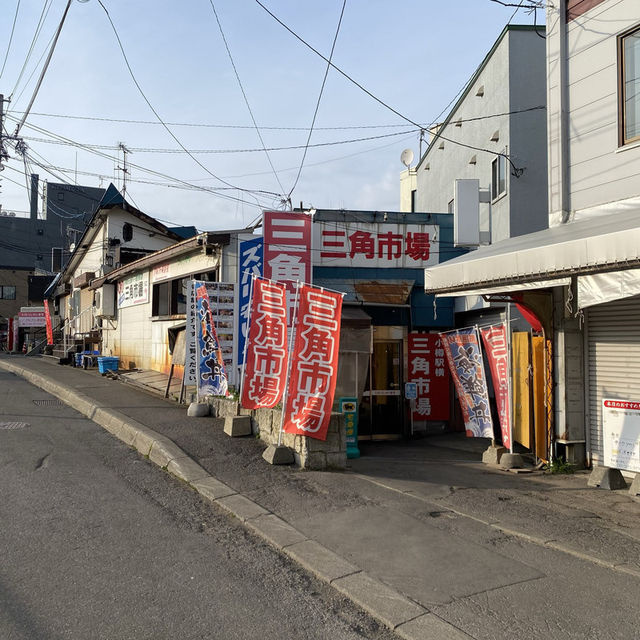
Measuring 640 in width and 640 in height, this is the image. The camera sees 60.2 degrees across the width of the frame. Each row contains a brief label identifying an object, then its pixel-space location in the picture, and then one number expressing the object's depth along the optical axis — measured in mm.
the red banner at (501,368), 9172
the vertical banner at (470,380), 9578
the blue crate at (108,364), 18641
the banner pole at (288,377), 7691
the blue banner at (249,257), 12758
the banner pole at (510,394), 9096
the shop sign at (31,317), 38344
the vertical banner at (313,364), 7609
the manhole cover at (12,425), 9859
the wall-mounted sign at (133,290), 18438
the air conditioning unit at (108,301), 21953
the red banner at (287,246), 12875
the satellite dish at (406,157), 24578
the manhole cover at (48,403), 12570
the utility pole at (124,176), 32178
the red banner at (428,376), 12398
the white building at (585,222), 7664
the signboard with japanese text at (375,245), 13828
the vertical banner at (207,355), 10883
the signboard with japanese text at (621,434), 7252
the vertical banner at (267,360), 8070
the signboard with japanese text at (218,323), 11234
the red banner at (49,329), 28831
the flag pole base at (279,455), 7727
